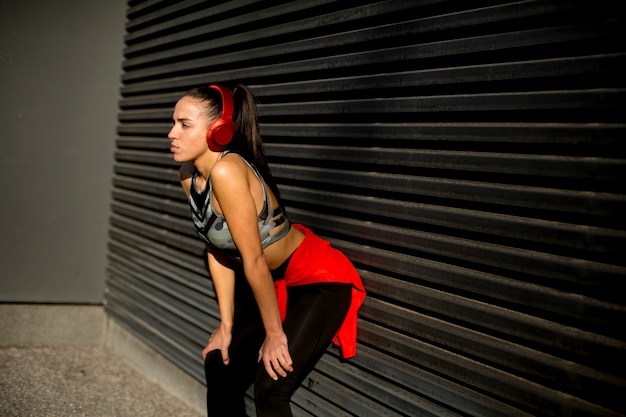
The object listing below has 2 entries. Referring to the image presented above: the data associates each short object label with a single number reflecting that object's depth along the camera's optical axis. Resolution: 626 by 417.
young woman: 2.41
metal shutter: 2.01
